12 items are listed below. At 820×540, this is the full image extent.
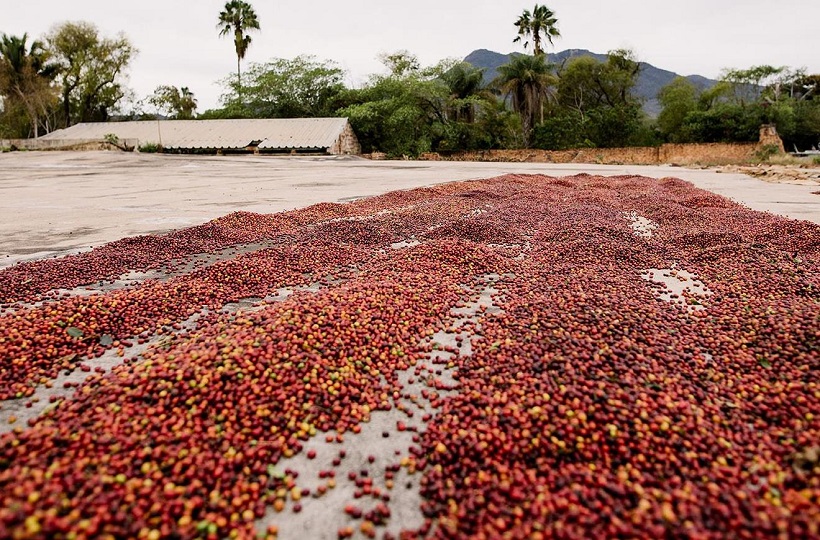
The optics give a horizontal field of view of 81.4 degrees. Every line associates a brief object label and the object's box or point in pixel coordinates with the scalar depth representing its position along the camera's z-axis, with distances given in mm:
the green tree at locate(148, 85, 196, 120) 50906
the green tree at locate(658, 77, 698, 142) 39938
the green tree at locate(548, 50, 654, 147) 39812
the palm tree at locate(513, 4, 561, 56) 43156
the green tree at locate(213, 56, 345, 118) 42812
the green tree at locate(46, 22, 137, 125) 43000
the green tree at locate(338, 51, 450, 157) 38312
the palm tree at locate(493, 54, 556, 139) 37750
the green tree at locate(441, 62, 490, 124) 39438
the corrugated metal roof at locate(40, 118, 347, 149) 34562
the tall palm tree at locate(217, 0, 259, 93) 45156
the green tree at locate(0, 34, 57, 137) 39188
